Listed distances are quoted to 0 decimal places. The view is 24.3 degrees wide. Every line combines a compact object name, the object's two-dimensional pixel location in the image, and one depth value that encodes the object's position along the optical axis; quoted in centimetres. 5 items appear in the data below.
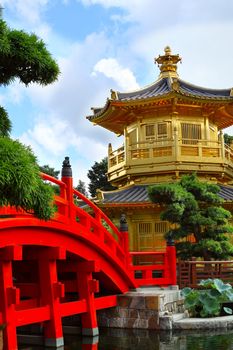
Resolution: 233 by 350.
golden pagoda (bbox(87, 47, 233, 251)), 1966
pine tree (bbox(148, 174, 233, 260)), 1530
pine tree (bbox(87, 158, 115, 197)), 4156
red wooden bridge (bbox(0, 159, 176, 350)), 964
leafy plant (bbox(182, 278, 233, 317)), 1332
